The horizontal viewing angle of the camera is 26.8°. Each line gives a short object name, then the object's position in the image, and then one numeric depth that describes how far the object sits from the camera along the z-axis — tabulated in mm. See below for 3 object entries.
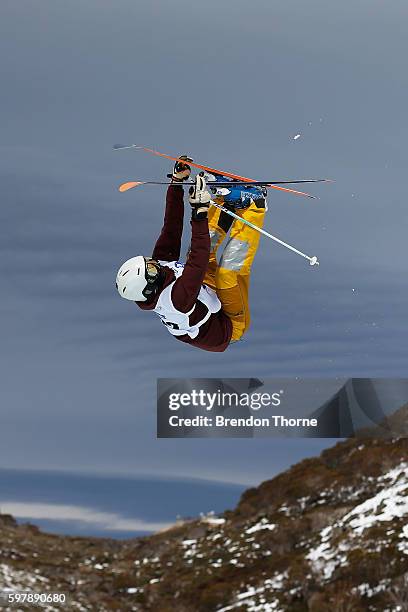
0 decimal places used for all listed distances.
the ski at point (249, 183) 12633
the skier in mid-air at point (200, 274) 12609
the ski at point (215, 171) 12781
